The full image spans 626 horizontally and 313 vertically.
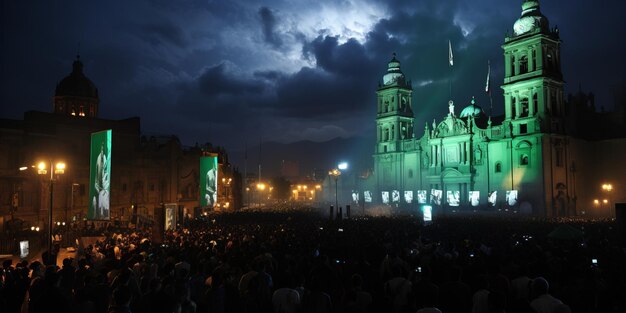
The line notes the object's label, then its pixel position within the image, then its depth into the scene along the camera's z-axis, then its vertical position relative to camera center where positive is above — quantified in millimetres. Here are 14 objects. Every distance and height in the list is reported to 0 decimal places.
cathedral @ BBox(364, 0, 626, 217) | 57594 +4462
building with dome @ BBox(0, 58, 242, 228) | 39781 +3070
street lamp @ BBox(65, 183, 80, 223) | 45625 -1314
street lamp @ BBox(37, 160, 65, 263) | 18438 +932
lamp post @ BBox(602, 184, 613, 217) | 57322 -576
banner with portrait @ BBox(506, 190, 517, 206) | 57719 -1268
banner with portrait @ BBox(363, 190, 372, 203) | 79994 -1179
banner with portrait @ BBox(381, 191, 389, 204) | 76062 -1226
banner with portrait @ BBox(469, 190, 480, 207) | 62031 -1315
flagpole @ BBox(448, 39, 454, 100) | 69312 +18630
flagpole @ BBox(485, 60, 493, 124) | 65256 +13606
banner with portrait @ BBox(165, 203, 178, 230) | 28655 -1553
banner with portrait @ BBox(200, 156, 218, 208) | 42125 +939
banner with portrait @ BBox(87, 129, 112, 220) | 24938 +735
